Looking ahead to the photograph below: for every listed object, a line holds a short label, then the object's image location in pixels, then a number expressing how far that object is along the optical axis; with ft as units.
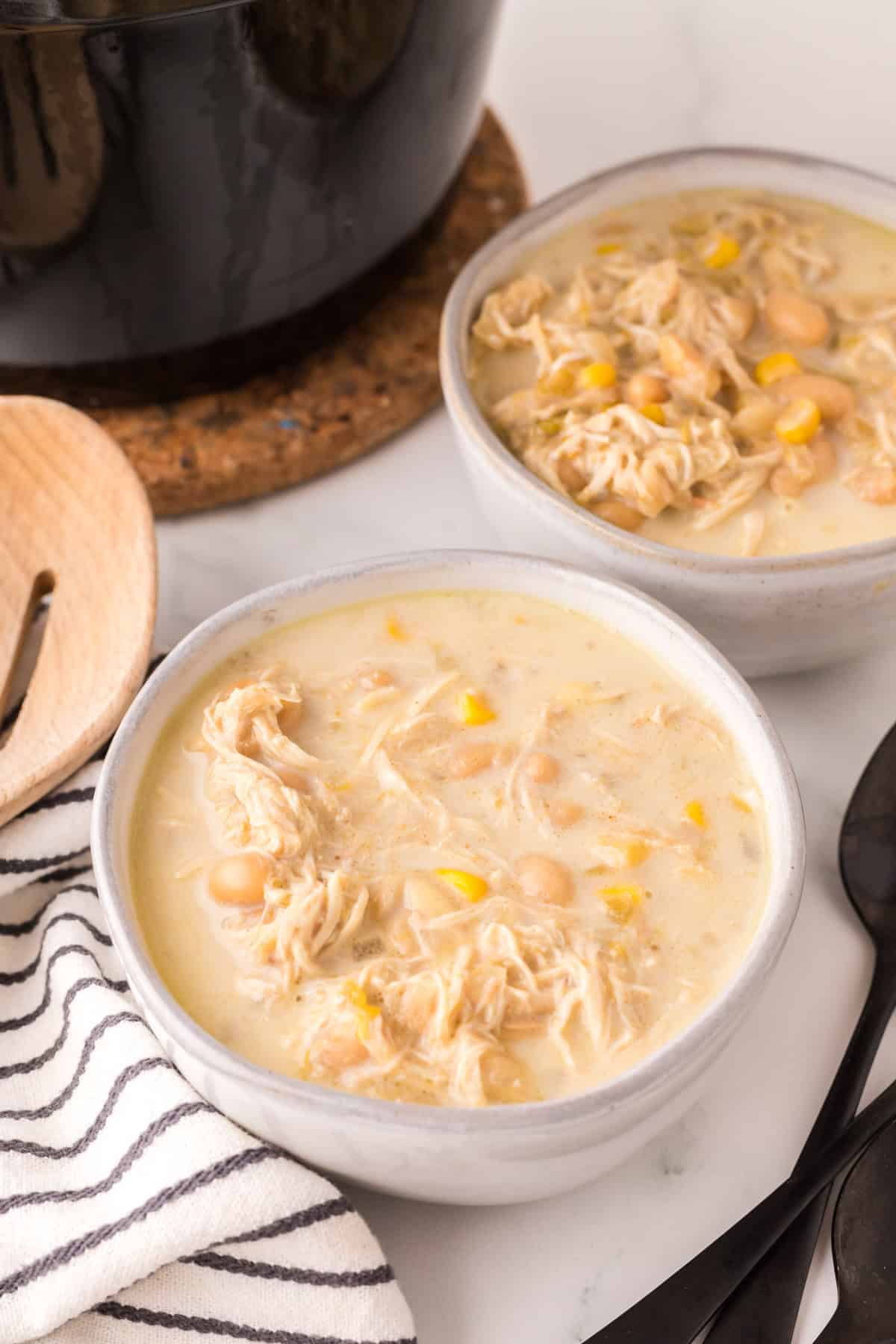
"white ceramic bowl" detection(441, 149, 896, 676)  2.30
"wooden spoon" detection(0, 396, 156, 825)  2.34
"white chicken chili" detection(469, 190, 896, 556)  2.38
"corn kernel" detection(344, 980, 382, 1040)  2.05
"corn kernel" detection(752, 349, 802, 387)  2.45
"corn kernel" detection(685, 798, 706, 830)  2.17
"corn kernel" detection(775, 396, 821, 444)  2.40
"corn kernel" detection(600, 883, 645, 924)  2.12
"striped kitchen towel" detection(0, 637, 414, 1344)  2.06
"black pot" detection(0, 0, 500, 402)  2.23
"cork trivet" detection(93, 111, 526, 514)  2.57
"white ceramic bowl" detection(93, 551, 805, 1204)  1.99
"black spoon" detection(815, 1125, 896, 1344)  2.07
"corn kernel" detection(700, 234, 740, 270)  2.56
